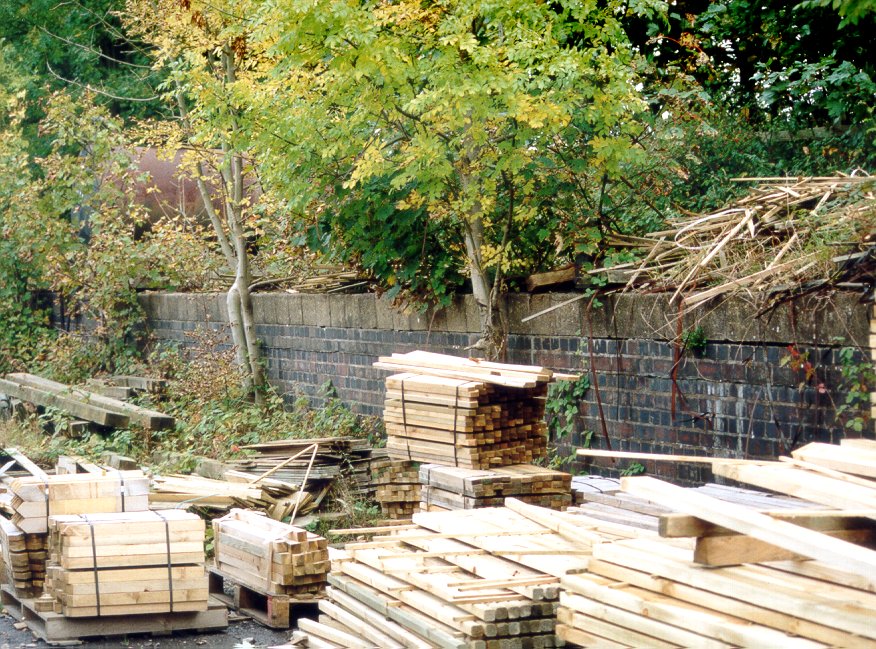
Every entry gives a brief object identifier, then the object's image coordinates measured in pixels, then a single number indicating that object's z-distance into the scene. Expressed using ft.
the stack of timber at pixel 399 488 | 30.66
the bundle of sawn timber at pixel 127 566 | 24.89
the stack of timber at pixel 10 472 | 30.89
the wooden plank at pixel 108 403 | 45.03
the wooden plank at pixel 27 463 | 30.36
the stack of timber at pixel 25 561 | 27.53
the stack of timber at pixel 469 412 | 27.48
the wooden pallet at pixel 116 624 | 25.14
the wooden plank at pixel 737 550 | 15.02
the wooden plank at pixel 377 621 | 19.07
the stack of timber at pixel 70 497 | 27.48
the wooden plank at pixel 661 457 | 18.25
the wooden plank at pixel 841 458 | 17.04
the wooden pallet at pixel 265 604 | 26.13
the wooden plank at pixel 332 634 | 20.57
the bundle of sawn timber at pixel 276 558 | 26.17
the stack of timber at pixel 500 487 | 26.53
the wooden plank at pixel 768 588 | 13.43
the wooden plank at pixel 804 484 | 15.51
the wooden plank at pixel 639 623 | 14.89
